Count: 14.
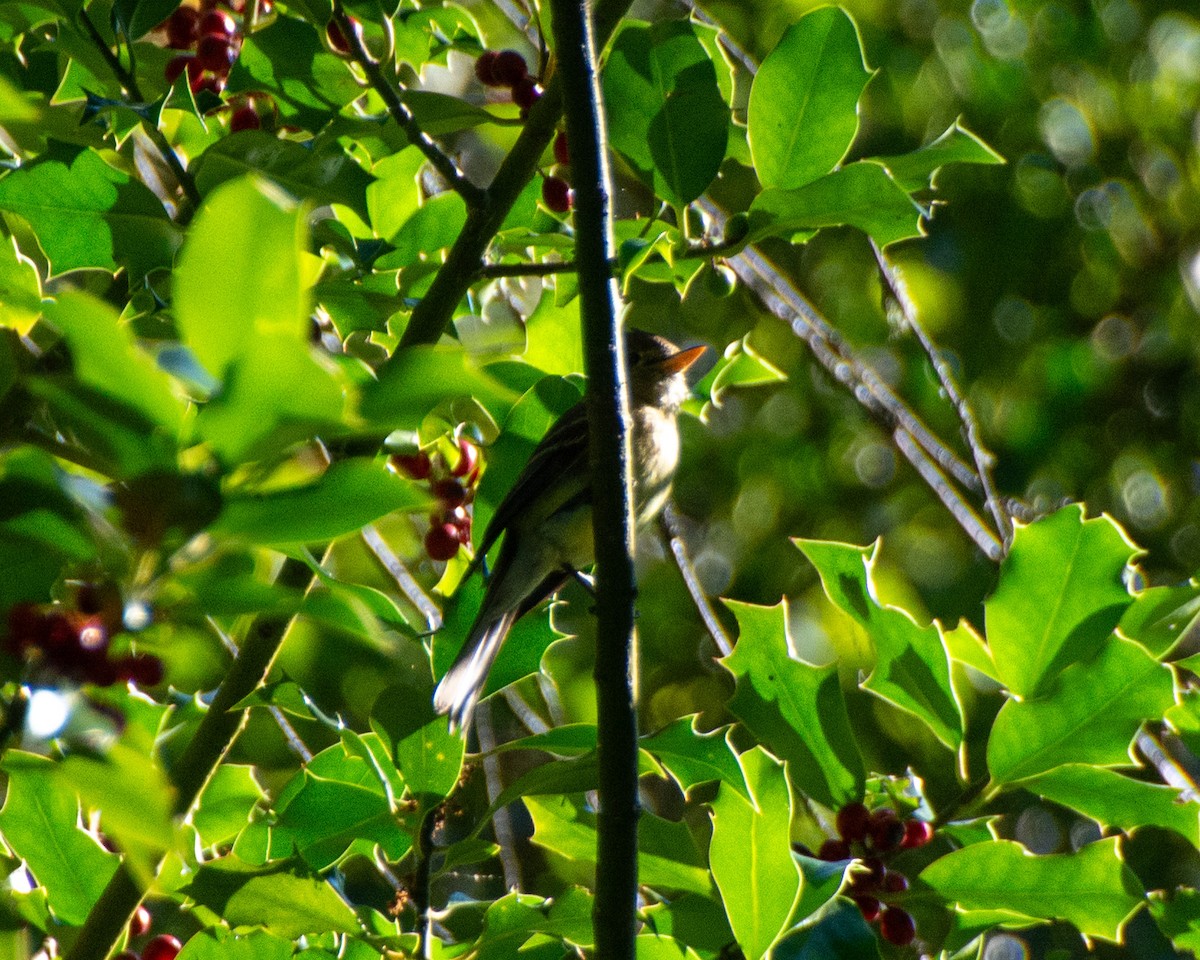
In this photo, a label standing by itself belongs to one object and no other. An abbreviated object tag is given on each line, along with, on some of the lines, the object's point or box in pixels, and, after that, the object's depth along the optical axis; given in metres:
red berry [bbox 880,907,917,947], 4.50
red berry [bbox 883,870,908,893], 4.43
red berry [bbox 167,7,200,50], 5.18
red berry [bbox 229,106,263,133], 5.25
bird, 6.77
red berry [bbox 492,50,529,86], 5.06
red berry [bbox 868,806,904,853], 4.39
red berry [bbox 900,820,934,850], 4.36
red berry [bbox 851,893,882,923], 4.42
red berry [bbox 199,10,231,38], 5.04
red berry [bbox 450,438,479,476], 5.53
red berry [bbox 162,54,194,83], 5.09
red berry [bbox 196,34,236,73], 4.94
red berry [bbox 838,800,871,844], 4.43
